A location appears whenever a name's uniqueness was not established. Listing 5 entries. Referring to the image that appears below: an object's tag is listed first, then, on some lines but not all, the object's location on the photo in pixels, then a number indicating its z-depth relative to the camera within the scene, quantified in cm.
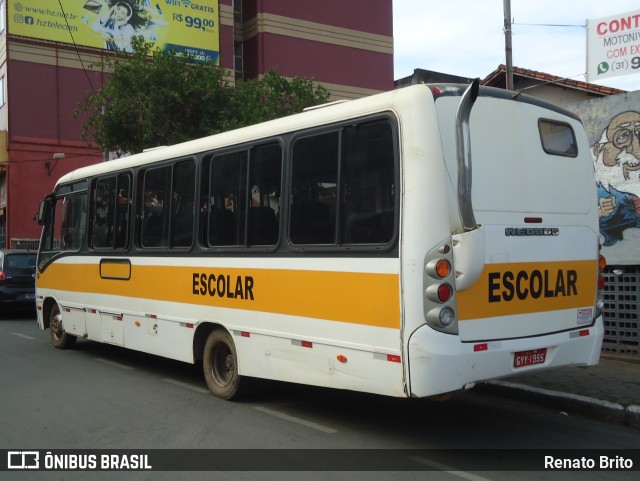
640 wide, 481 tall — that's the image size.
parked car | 1577
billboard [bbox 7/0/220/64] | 2722
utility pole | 1299
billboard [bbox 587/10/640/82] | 1373
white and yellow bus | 488
